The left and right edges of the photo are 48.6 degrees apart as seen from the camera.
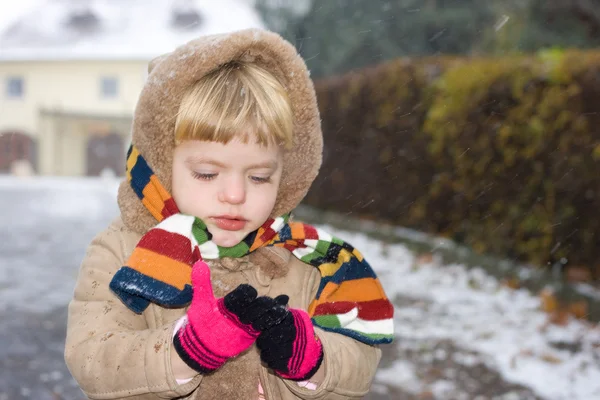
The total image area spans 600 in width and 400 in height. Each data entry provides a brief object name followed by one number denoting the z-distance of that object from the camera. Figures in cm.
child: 161
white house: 2941
